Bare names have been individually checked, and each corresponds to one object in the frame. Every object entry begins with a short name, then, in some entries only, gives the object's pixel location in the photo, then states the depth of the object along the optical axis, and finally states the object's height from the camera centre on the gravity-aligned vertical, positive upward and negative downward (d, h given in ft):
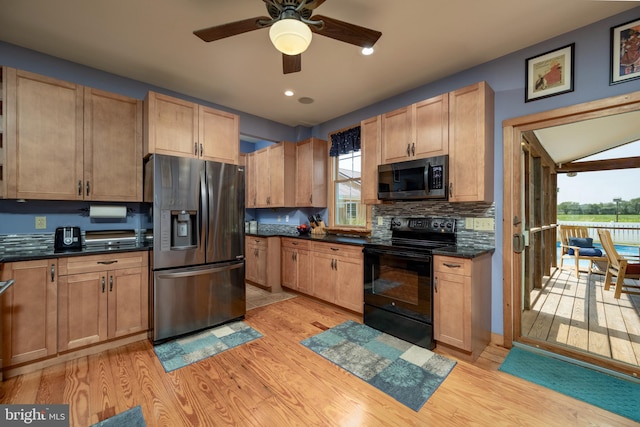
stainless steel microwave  8.53 +1.19
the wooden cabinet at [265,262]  13.39 -2.57
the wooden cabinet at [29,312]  6.51 -2.53
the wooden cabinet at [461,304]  7.20 -2.57
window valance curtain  12.60 +3.58
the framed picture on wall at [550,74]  7.25 +4.01
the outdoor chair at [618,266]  9.53 -1.95
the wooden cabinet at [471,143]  7.89 +2.16
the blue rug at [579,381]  5.65 -4.08
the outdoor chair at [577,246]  10.42 -1.39
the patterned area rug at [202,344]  7.32 -4.08
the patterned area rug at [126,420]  5.05 -4.06
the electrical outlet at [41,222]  8.14 -0.27
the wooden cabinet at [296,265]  12.14 -2.48
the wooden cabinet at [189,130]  8.71 +3.00
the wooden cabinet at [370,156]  10.50 +2.32
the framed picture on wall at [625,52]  6.33 +3.96
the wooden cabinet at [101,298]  7.23 -2.48
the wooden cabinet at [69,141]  7.27 +2.20
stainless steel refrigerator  8.18 -1.03
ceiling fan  4.78 +3.77
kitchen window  13.07 +1.52
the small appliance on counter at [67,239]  8.09 -0.82
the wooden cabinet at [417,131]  8.63 +2.91
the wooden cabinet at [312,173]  13.85 +2.14
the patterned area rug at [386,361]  6.14 -4.07
